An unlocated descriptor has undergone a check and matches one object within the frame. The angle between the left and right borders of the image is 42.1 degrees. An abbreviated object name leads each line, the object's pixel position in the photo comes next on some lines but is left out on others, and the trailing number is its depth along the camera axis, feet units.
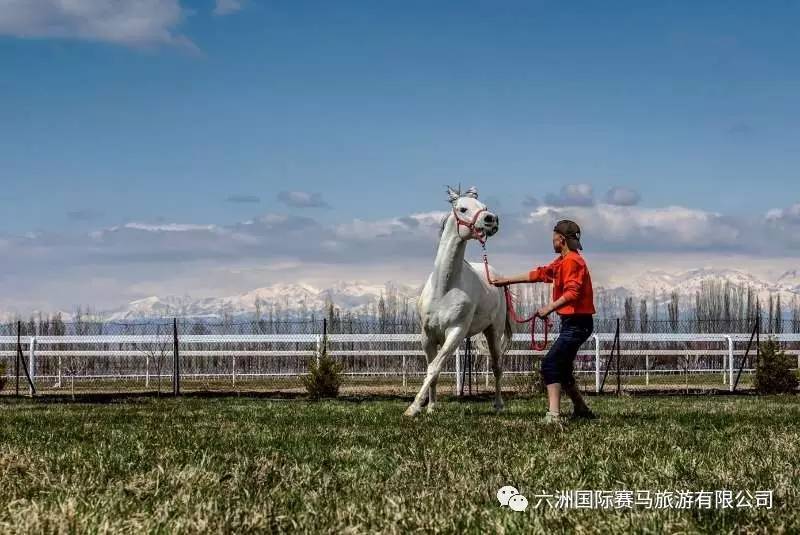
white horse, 39.19
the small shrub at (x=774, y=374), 74.74
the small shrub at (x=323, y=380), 70.95
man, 33.19
